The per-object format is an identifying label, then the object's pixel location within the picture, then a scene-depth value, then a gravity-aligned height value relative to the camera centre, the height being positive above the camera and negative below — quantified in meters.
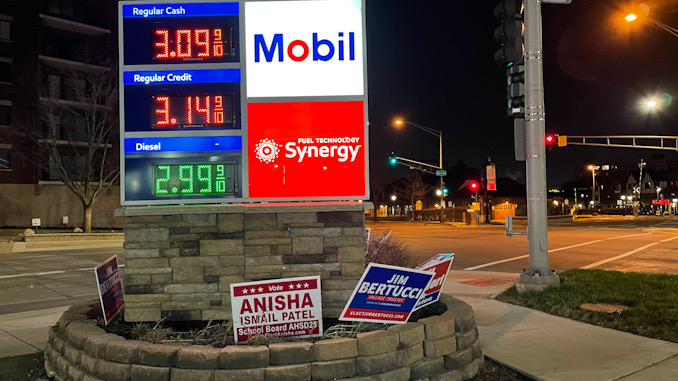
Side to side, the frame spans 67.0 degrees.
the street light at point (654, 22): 14.18 +5.37
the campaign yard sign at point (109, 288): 5.82 -0.92
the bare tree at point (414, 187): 73.12 +2.61
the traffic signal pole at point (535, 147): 9.32 +1.02
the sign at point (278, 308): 4.98 -1.00
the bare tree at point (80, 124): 32.62 +6.17
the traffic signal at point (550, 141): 12.50 +1.53
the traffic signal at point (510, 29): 9.16 +3.15
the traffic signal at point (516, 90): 9.54 +2.14
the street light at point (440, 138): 35.12 +5.36
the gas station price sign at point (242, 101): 5.94 +1.27
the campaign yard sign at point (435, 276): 6.17 -0.89
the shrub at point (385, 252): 9.82 -0.94
